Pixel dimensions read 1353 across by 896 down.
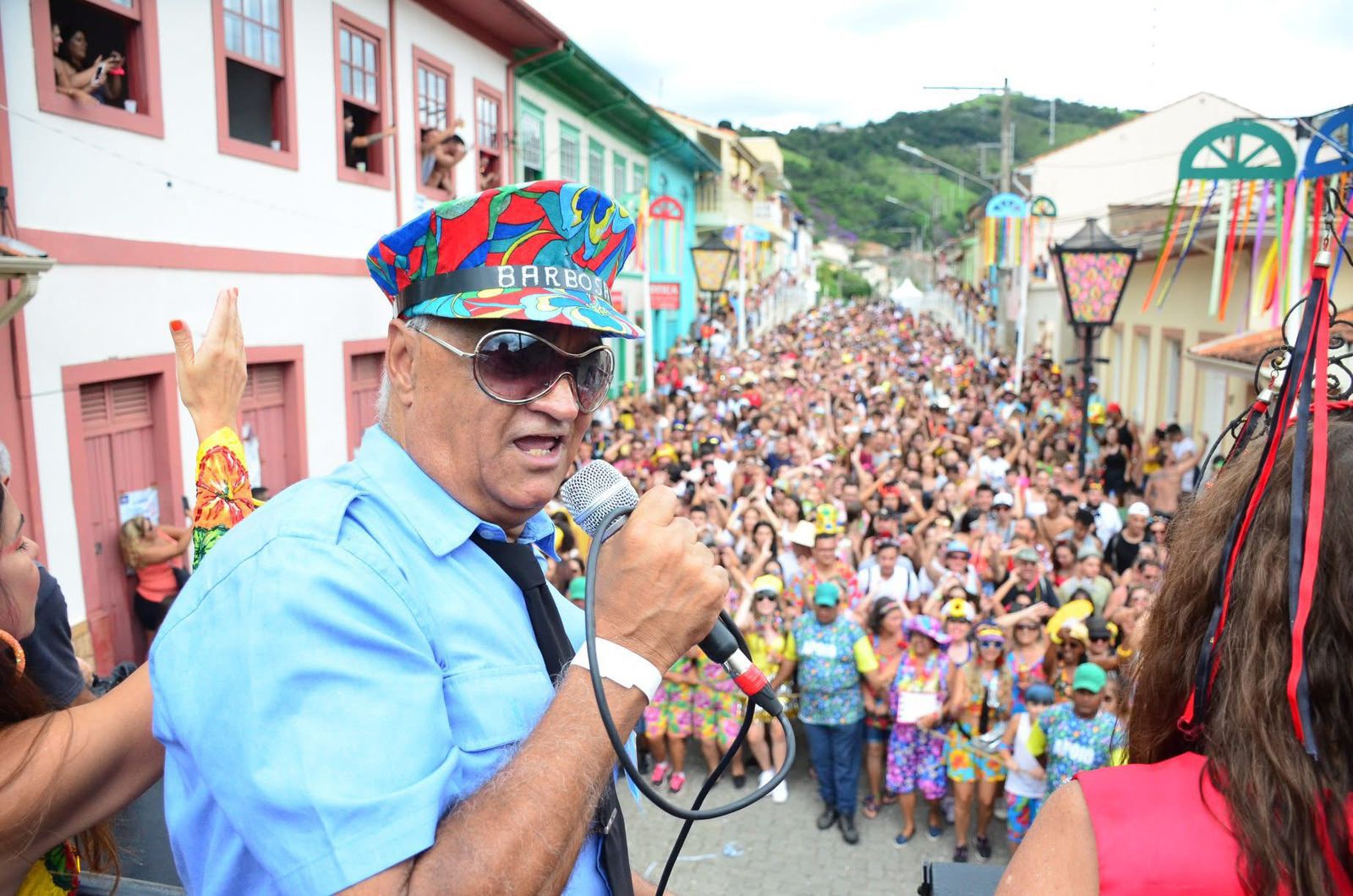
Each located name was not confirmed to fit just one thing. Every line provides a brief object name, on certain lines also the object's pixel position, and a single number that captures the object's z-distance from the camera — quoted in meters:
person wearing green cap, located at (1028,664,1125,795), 4.88
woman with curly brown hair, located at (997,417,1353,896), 1.19
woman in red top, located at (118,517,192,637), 6.82
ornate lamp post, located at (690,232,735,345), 17.91
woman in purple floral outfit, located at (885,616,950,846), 5.80
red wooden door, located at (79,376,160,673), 6.68
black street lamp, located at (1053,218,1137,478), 9.09
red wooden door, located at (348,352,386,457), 10.13
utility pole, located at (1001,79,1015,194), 20.61
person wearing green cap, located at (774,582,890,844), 5.97
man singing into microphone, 1.06
